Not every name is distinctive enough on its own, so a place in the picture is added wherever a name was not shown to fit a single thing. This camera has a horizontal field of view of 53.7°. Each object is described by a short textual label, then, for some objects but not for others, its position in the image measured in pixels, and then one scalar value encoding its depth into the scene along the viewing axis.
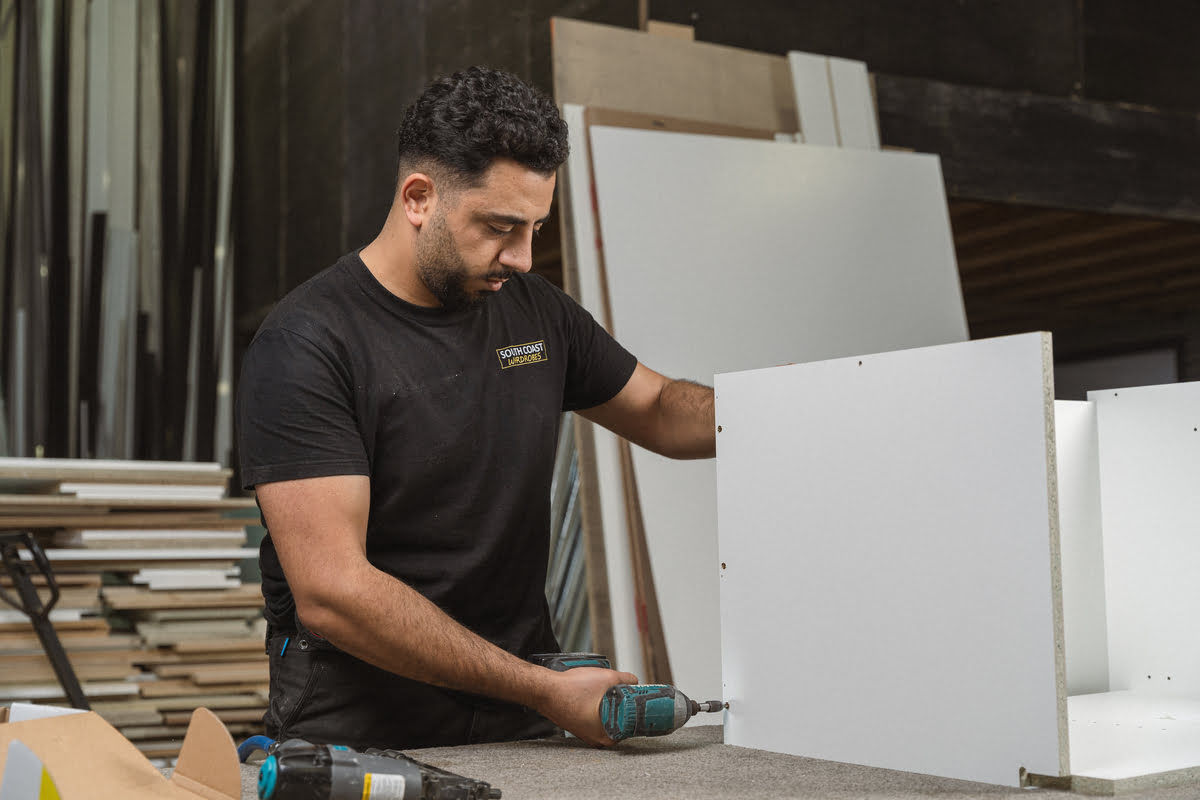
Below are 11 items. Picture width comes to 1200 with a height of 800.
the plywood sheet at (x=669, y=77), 3.44
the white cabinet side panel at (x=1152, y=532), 1.68
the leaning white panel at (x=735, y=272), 3.02
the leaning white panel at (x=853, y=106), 3.81
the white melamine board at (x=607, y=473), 2.97
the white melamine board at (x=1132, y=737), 1.29
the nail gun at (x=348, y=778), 1.12
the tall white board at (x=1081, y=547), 1.73
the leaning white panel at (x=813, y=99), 3.73
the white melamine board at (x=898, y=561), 1.25
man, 1.53
